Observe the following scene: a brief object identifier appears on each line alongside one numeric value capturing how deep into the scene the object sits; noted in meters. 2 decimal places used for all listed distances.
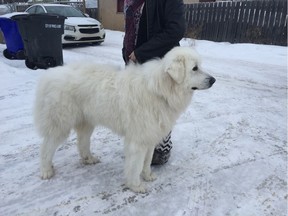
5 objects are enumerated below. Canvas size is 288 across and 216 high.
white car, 12.18
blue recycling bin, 9.03
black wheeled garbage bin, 7.90
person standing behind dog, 3.04
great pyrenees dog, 2.81
